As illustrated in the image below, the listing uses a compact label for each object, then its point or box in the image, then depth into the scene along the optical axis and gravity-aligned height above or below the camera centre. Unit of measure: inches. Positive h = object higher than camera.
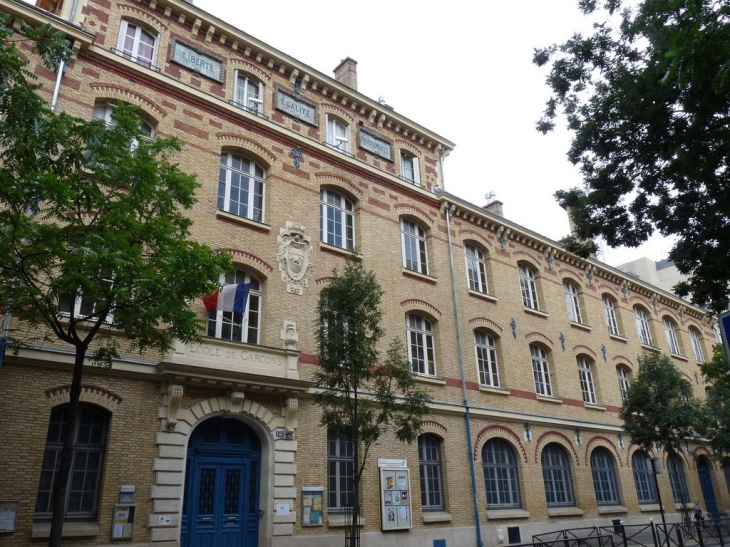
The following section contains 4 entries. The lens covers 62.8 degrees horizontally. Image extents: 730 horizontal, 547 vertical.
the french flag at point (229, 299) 568.1 +196.0
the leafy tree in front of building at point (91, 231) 348.5 +173.3
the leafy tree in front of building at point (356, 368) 519.2 +122.4
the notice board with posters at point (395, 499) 623.8 +15.5
